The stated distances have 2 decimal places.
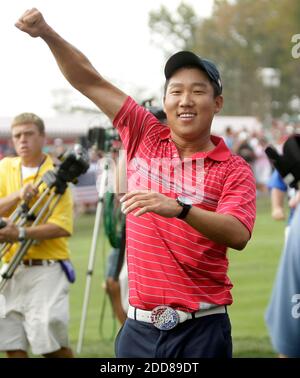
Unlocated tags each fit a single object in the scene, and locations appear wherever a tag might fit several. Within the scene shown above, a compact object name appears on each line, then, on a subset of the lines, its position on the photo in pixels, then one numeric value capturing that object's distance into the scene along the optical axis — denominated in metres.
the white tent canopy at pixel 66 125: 55.09
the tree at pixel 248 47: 76.22
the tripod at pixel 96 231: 15.48
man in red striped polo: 7.43
